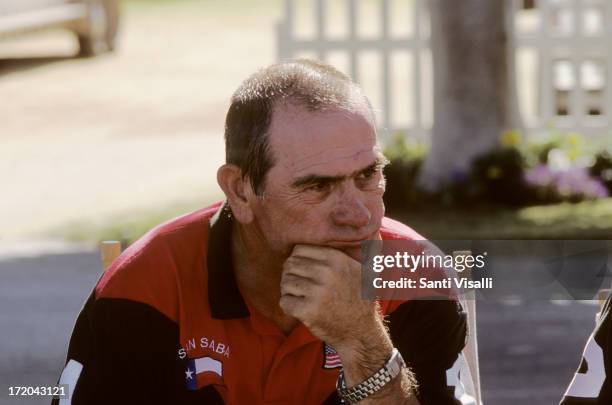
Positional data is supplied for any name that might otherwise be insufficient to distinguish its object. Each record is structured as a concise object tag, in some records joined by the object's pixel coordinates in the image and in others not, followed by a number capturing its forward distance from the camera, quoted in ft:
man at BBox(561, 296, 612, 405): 18.10
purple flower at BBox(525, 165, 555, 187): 62.69
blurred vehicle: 113.39
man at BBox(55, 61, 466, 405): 18.40
